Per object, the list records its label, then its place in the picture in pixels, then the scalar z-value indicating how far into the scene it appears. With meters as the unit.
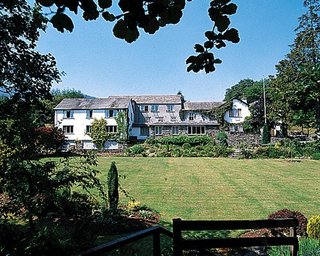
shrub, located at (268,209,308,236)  8.67
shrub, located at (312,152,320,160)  30.13
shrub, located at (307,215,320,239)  8.08
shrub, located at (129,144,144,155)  36.56
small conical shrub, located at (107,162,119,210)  11.11
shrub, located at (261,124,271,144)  40.72
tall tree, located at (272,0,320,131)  37.53
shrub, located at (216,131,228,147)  41.35
